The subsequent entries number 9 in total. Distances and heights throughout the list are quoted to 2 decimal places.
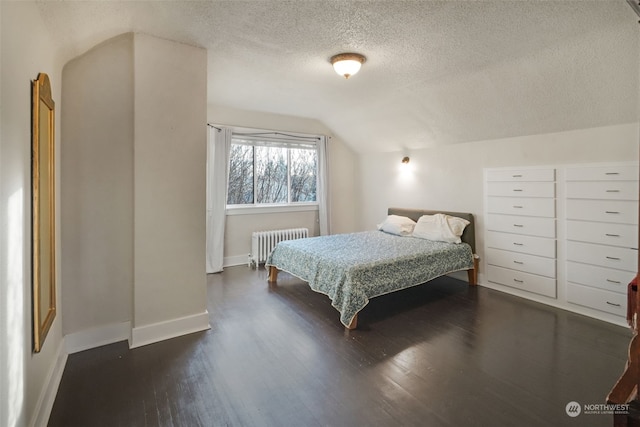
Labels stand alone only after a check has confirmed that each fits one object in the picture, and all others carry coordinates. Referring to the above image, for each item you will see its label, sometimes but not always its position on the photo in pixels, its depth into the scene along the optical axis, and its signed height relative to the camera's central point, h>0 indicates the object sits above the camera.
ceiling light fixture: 2.88 +1.33
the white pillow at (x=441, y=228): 4.06 -0.22
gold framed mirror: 1.62 +0.00
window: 5.11 +0.68
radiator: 5.04 -0.50
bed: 2.96 -0.55
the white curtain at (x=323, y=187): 5.67 +0.42
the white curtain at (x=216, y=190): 4.64 +0.29
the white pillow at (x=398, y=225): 4.54 -0.20
